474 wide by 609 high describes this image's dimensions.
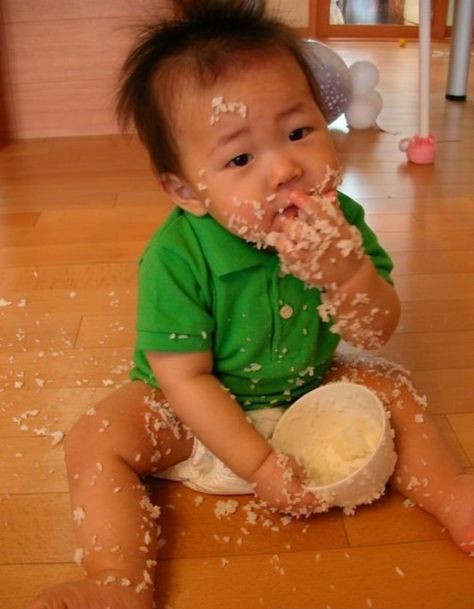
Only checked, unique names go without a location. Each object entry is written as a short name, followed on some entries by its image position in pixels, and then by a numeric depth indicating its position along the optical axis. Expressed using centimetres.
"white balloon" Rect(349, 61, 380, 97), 204
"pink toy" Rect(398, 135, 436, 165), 172
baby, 62
